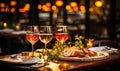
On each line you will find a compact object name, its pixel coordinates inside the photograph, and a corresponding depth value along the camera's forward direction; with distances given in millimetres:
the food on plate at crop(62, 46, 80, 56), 2559
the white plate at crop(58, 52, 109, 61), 2475
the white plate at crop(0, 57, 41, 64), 2312
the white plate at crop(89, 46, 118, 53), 2953
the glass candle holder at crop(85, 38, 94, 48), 2969
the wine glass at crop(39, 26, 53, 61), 2589
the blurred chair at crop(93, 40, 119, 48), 3569
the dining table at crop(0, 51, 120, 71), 2209
